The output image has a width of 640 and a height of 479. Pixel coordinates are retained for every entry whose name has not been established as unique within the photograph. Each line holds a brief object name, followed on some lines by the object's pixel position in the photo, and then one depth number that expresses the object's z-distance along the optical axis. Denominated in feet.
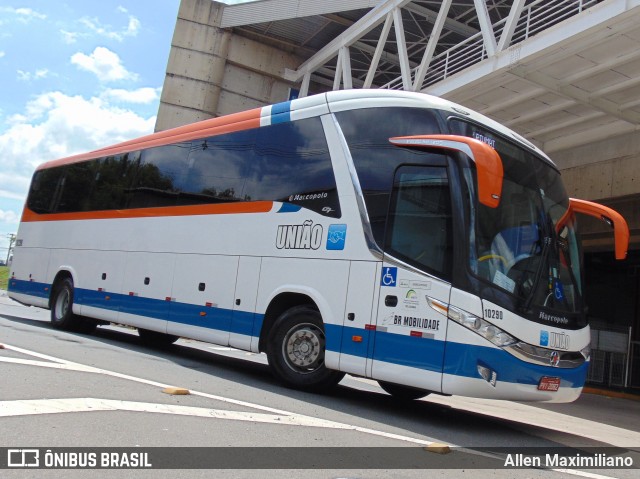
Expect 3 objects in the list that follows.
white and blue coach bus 20.40
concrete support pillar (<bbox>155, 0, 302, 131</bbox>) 80.59
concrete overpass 38.75
